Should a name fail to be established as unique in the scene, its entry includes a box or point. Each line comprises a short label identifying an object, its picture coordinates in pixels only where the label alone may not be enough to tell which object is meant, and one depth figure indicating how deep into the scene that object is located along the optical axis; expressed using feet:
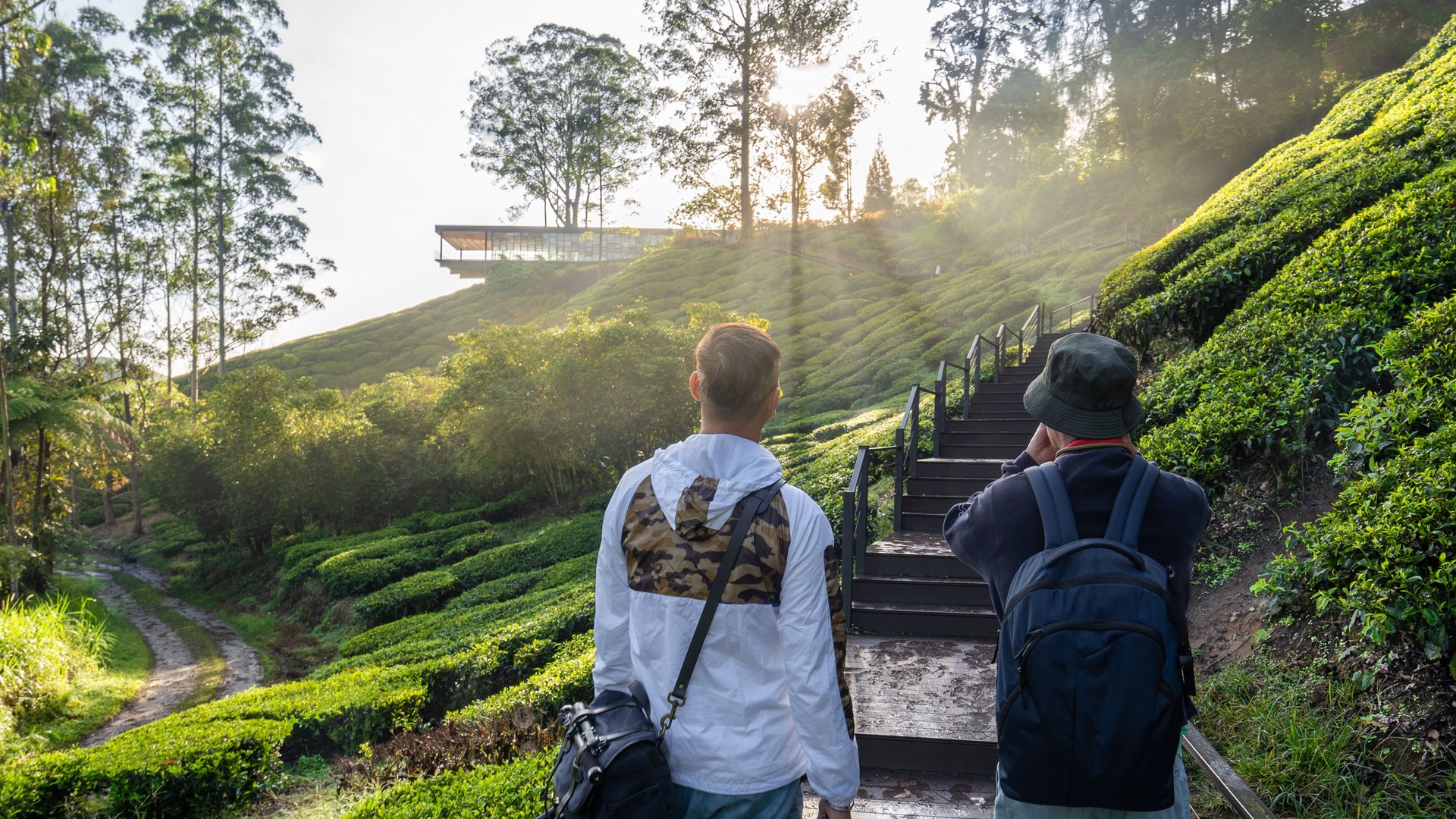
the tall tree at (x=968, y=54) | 130.00
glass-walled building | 164.35
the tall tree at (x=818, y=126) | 117.70
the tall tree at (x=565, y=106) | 153.28
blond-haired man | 5.32
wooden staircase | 12.83
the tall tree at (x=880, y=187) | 154.71
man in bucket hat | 5.68
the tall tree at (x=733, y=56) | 114.11
